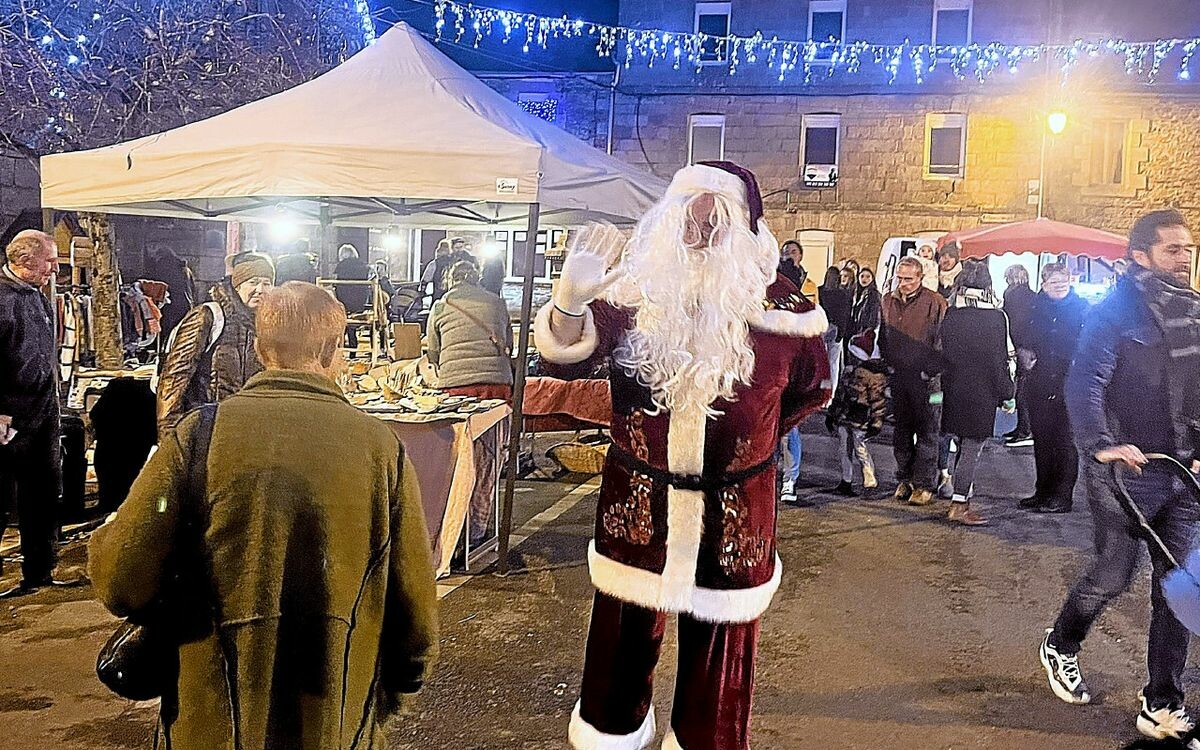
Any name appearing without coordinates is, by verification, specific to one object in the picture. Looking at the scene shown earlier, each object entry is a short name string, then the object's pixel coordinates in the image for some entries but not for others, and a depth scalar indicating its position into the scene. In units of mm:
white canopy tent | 6043
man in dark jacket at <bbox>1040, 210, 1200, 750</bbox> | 4242
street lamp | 21812
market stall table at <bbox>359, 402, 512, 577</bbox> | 5926
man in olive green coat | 2365
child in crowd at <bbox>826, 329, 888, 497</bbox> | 8969
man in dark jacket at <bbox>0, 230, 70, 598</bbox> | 5543
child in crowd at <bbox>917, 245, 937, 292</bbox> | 8970
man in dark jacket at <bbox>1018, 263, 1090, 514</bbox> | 8828
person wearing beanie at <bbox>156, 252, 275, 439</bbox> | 5727
